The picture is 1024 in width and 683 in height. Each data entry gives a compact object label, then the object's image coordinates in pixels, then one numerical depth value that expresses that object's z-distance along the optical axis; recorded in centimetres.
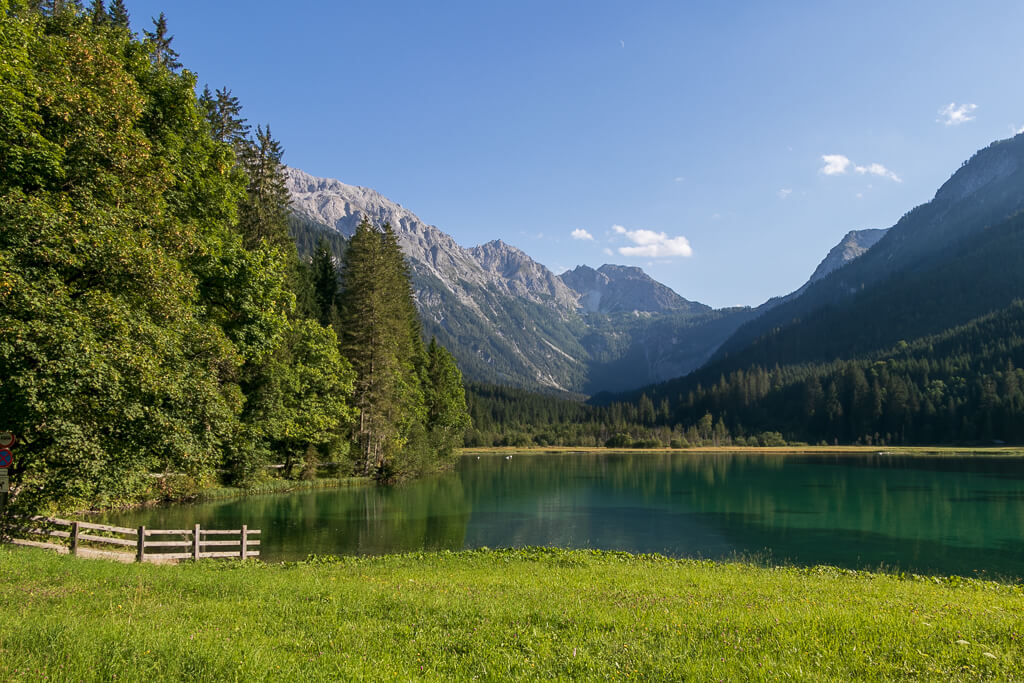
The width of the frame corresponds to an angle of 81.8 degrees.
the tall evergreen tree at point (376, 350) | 5422
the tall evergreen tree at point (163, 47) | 3559
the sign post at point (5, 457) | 1249
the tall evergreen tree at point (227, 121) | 4275
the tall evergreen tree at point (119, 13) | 3376
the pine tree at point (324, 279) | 6519
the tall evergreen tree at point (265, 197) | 4334
